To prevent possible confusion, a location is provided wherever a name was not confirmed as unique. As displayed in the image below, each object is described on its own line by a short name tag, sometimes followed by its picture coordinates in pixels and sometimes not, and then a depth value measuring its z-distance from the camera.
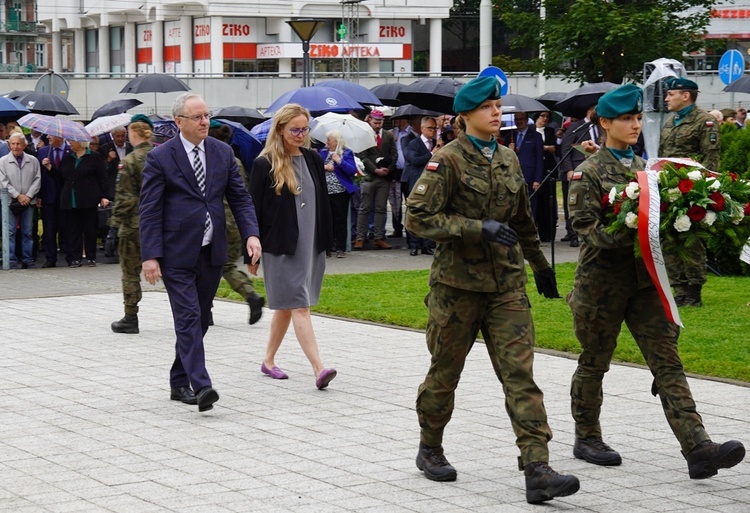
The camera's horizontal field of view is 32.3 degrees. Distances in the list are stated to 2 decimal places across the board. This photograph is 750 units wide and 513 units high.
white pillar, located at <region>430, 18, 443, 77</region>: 75.69
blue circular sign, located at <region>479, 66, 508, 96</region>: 18.80
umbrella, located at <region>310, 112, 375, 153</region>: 19.33
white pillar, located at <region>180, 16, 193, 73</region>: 69.50
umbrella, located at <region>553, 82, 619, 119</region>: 19.38
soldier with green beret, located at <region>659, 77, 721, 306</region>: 12.25
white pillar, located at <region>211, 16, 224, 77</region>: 68.94
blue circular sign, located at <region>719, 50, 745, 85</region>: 26.92
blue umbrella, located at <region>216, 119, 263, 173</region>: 18.52
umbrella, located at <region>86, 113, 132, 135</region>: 19.73
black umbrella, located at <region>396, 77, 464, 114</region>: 20.84
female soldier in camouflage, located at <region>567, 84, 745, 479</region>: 6.65
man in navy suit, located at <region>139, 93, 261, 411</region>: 8.39
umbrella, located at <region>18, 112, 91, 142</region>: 18.06
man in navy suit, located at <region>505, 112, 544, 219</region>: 19.91
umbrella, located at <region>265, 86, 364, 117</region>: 20.88
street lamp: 23.97
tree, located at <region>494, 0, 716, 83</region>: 30.55
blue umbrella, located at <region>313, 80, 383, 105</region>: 23.77
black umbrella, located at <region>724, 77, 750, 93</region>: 27.77
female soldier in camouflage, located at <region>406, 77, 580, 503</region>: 6.27
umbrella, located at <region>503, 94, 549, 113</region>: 21.06
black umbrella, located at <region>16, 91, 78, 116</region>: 23.38
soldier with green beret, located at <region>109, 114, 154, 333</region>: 11.64
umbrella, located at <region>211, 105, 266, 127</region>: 22.79
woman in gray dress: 9.15
